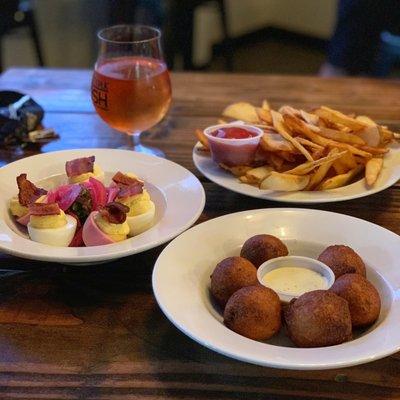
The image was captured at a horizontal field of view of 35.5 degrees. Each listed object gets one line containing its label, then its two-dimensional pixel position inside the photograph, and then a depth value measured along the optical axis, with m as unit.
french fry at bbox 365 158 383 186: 1.14
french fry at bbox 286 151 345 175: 1.10
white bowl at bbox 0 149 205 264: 0.88
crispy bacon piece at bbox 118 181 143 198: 0.99
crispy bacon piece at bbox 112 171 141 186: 1.03
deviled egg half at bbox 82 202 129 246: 0.93
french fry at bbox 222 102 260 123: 1.39
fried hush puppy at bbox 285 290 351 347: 0.74
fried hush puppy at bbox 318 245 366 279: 0.86
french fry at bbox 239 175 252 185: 1.16
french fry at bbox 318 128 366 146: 1.19
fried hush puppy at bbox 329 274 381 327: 0.79
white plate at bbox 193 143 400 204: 1.11
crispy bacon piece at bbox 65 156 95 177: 1.09
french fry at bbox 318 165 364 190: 1.13
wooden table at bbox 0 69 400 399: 0.75
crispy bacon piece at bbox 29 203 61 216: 0.93
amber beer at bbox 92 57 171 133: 1.31
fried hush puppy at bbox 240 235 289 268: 0.90
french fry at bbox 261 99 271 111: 1.36
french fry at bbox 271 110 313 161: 1.14
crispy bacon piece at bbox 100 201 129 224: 0.93
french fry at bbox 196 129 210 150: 1.27
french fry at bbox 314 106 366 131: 1.24
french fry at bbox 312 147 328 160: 1.14
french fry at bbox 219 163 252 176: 1.18
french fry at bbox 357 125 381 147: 1.23
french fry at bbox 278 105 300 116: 1.28
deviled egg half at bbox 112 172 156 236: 0.99
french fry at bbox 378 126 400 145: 1.23
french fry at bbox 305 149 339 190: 1.12
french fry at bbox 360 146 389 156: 1.20
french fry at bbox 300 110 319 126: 1.27
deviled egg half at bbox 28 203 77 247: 0.93
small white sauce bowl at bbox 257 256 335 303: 0.86
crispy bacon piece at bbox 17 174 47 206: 1.00
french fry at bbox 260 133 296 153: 1.16
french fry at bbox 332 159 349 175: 1.17
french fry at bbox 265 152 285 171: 1.18
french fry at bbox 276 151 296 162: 1.16
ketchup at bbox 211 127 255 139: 1.22
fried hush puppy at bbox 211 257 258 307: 0.83
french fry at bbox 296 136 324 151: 1.16
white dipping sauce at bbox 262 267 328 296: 0.85
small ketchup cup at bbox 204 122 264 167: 1.19
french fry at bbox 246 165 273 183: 1.15
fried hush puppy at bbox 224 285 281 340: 0.76
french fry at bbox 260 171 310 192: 1.10
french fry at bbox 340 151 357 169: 1.16
